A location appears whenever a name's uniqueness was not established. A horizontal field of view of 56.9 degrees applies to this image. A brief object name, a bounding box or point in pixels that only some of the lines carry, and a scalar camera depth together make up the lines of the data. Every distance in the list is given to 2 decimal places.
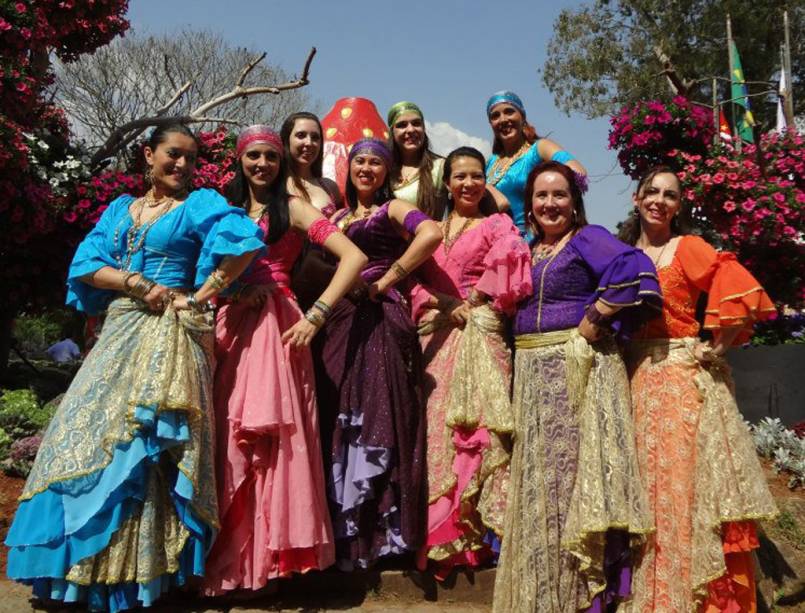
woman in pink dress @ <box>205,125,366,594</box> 3.27
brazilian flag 8.70
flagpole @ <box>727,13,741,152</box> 6.36
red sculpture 6.51
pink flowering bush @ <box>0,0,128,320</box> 5.85
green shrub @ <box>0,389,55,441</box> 5.62
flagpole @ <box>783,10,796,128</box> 9.07
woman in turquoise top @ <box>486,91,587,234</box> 4.55
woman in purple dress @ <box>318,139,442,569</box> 3.48
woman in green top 4.23
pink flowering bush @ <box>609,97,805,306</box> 5.74
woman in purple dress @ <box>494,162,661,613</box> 3.03
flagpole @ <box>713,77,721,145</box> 6.06
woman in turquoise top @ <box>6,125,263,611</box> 3.05
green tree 16.45
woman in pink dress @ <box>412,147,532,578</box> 3.41
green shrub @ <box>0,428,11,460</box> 5.27
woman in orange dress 3.03
